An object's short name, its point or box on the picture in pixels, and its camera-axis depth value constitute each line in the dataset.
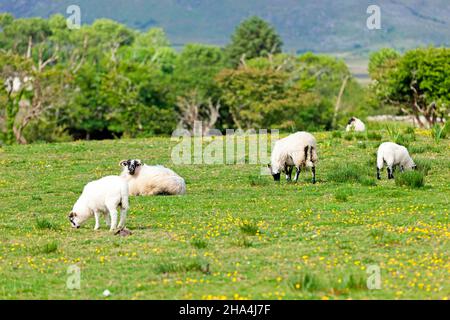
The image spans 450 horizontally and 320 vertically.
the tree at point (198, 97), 82.62
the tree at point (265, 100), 78.06
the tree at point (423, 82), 61.00
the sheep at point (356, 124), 38.65
